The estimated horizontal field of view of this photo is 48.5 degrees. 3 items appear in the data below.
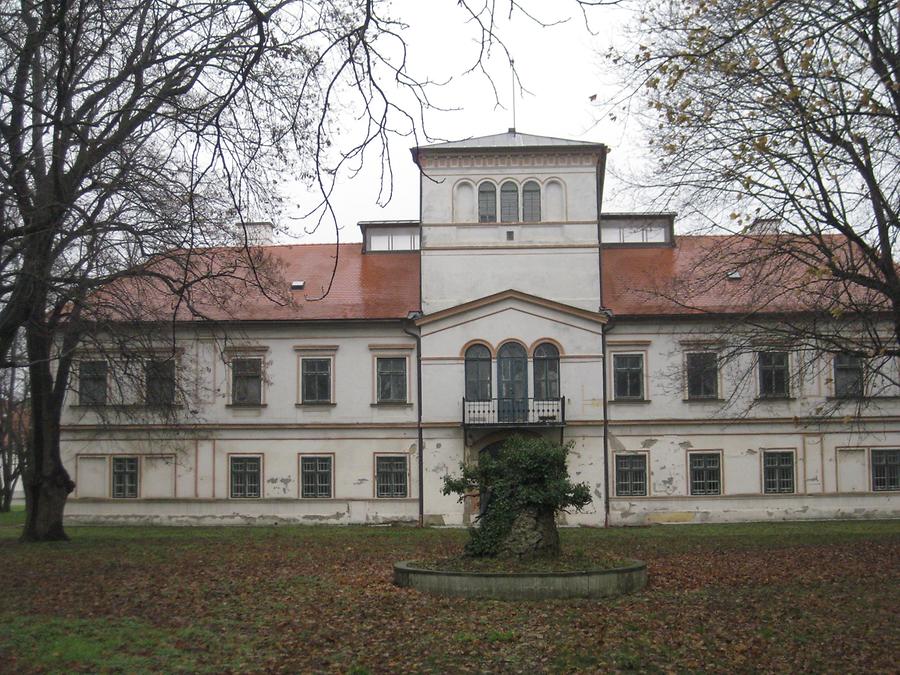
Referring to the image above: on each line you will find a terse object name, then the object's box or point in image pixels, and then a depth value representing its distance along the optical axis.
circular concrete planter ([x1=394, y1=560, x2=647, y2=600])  13.29
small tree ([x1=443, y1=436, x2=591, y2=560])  14.57
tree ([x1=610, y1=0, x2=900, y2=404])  11.90
